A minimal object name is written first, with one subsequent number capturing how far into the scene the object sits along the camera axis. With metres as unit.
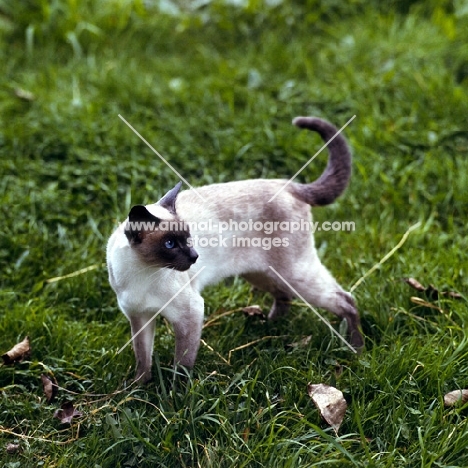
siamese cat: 3.19
